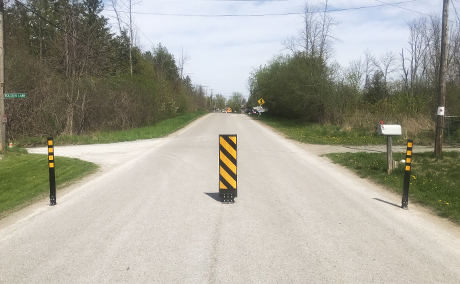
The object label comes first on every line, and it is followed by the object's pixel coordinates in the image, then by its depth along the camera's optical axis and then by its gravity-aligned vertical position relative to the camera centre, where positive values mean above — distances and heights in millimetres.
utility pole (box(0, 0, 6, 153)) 14564 +502
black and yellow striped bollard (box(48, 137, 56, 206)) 7438 -1207
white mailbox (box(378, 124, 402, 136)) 9680 -290
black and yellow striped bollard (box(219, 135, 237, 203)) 7508 -1043
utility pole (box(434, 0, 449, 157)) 13328 +1278
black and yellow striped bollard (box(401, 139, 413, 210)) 7406 -1153
